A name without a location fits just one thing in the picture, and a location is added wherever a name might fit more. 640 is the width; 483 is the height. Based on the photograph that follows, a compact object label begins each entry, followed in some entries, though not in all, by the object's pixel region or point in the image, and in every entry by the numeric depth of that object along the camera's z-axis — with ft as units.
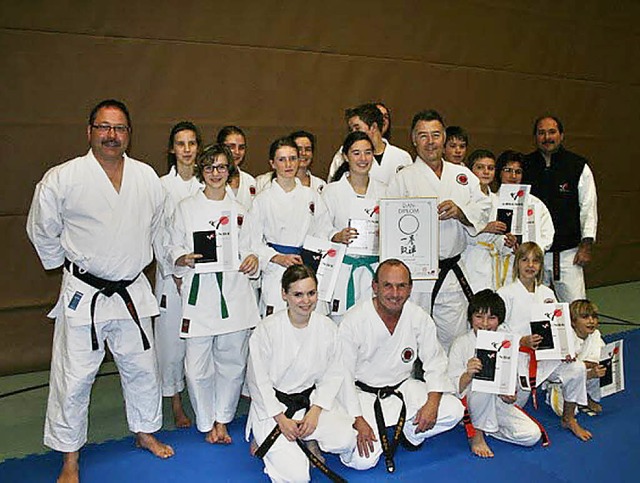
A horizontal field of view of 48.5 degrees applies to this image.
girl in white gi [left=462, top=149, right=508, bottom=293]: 15.44
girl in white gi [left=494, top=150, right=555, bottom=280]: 15.89
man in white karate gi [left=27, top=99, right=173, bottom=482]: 11.14
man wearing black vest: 17.10
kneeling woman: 11.60
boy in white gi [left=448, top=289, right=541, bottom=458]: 12.63
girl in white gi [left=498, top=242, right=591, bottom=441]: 13.47
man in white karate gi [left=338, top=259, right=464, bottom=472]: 12.26
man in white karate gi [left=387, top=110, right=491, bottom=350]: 14.29
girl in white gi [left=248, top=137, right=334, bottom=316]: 13.50
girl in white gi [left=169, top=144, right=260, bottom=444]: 12.67
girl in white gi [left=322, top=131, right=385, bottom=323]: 13.89
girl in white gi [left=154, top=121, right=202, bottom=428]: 13.97
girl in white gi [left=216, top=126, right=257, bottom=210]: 14.89
